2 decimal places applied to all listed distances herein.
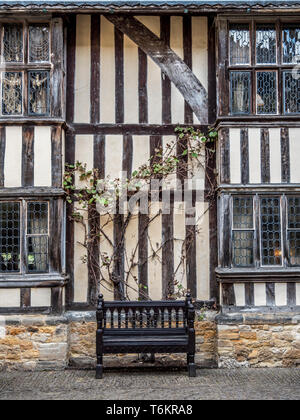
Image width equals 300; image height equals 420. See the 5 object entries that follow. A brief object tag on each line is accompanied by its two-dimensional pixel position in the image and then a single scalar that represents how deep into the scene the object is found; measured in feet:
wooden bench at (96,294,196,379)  22.72
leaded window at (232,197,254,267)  25.53
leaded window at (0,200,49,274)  25.00
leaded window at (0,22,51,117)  25.49
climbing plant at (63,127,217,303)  26.30
